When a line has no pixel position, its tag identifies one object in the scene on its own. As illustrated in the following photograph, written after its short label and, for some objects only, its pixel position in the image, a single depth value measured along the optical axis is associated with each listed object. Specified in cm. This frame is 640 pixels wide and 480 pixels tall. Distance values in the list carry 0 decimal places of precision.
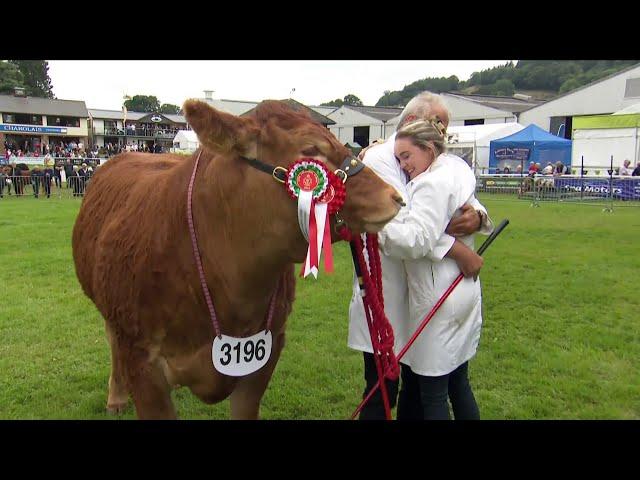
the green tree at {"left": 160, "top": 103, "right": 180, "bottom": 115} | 10644
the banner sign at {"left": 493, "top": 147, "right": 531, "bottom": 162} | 2674
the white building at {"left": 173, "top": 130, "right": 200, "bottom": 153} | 3523
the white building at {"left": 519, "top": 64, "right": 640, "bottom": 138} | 3531
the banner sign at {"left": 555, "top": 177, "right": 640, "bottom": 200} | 1917
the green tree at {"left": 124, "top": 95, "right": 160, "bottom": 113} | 10499
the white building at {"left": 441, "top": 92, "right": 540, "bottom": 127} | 4122
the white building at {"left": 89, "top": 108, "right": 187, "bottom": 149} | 6919
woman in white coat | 271
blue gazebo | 2648
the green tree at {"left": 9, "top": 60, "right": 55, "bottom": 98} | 8702
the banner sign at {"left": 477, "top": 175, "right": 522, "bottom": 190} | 2305
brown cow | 238
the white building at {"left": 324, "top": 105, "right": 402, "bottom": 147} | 4781
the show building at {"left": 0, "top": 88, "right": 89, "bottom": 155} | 6206
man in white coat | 285
